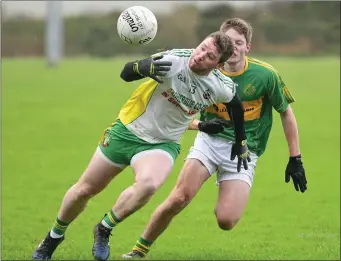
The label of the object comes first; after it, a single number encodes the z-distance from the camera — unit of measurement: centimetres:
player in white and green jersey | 1429
